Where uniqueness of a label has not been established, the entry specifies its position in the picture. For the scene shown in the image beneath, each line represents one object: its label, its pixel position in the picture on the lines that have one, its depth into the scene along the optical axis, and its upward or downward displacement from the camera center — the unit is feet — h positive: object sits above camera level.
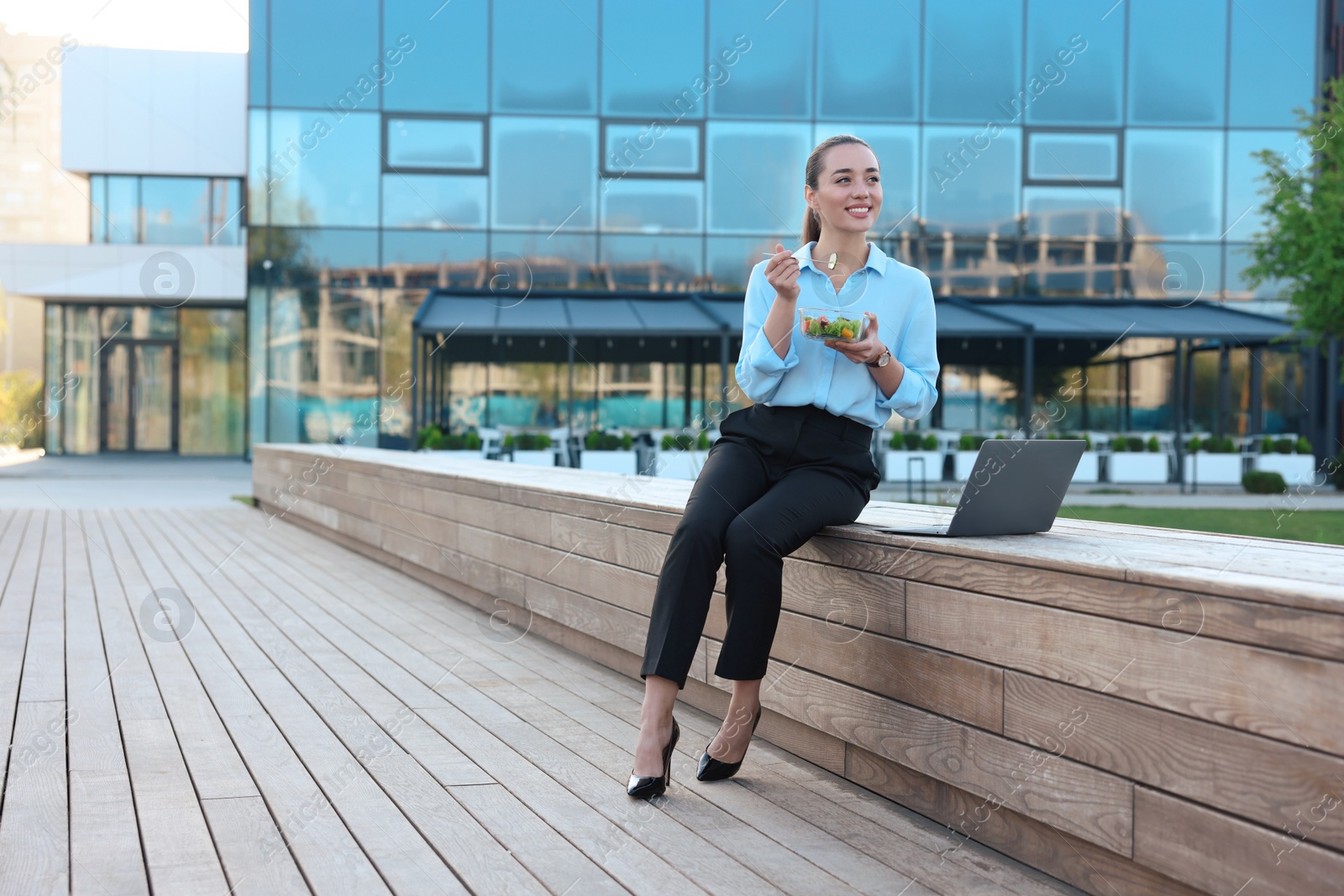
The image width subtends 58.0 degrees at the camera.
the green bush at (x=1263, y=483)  53.36 -2.26
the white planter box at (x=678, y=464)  47.73 -1.69
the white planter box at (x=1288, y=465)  60.80 -1.64
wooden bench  6.43 -1.76
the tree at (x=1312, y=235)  46.85 +7.97
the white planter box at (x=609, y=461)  55.21 -1.76
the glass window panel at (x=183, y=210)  73.41 +12.50
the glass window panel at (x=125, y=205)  73.77 +12.82
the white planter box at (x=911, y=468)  58.85 -1.99
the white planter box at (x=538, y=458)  55.77 -1.67
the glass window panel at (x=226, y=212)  73.00 +12.41
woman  10.10 -0.12
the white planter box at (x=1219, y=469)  59.67 -1.83
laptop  9.46 -0.48
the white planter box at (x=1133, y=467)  59.77 -1.82
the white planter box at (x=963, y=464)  59.36 -1.81
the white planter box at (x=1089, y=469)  59.88 -1.98
